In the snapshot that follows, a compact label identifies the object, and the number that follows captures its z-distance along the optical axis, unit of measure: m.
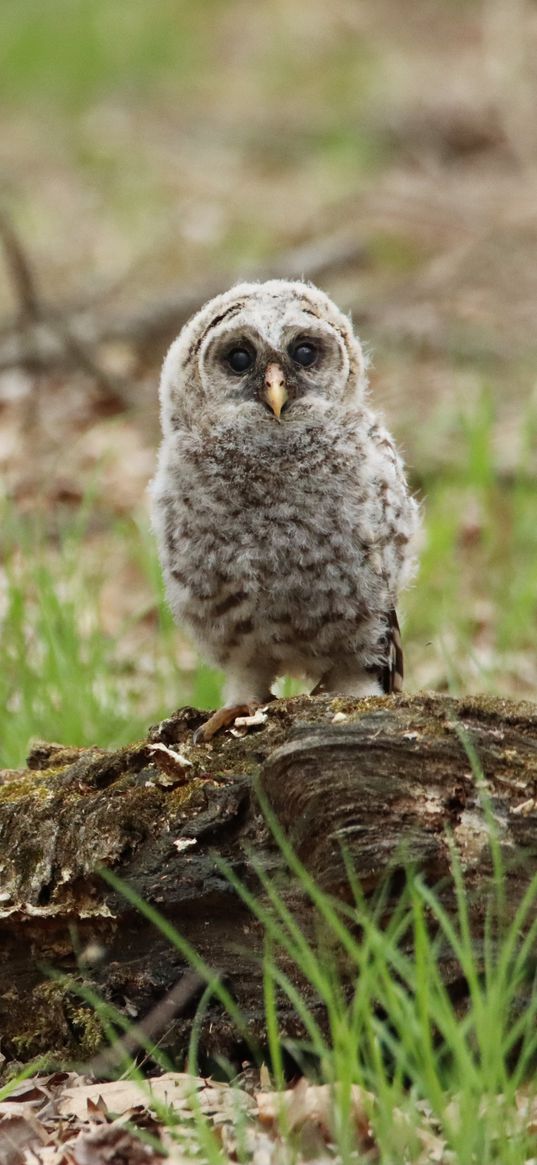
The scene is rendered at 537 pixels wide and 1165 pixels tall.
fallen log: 5.41
